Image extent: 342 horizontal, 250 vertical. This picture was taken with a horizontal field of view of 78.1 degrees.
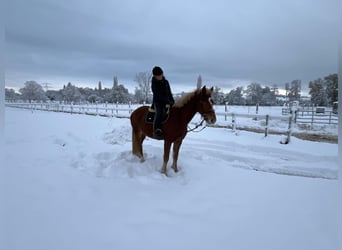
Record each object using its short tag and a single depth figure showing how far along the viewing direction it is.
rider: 3.71
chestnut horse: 3.56
